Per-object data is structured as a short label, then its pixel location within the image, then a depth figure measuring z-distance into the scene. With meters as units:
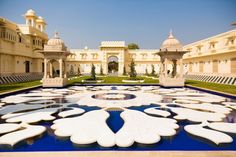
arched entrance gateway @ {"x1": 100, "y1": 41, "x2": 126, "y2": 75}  45.87
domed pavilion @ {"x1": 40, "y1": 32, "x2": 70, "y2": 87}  17.98
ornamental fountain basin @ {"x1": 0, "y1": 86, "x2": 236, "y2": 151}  4.82
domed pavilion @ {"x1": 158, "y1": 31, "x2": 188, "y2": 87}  18.53
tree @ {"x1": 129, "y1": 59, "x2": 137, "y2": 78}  25.86
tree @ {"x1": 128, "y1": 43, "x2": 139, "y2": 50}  71.88
